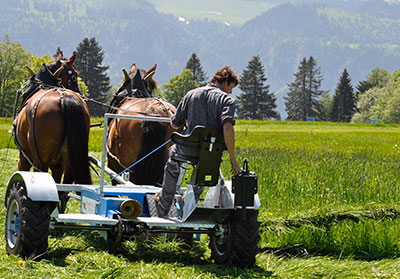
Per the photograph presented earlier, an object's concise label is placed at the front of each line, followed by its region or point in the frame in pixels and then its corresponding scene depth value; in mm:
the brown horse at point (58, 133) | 8445
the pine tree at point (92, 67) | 93875
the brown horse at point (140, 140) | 8836
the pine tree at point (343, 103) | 103312
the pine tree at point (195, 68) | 120125
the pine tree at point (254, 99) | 113312
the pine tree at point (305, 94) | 115875
